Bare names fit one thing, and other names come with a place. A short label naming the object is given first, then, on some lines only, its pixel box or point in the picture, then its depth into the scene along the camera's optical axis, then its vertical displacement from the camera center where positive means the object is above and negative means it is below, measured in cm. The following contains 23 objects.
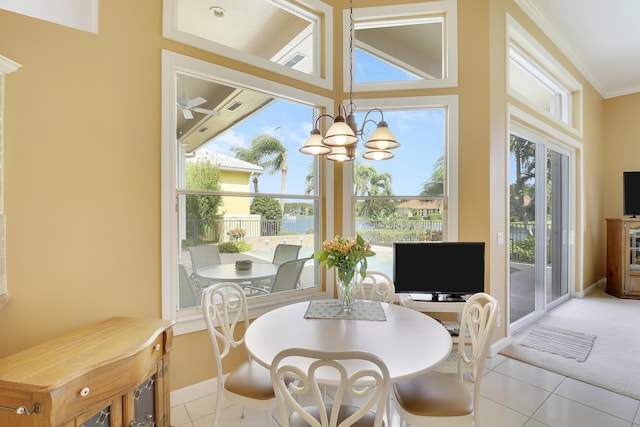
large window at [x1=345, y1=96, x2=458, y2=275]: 297 +27
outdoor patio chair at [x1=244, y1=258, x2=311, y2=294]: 270 -59
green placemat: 187 -62
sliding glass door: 361 -15
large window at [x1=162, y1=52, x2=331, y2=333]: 219 +26
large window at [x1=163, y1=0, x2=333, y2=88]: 229 +155
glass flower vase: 191 -46
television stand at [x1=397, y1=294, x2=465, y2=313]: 249 -74
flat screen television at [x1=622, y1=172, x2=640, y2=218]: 495 +36
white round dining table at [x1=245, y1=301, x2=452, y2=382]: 134 -63
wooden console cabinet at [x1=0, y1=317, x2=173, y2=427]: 117 -70
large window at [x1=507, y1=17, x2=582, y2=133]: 345 +183
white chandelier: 171 +43
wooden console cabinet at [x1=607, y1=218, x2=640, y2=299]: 489 -68
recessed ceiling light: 243 +163
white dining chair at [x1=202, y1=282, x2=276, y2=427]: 158 -90
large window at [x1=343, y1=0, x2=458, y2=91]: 289 +166
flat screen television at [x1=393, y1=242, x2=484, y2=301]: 264 -47
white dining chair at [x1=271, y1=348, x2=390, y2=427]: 106 -63
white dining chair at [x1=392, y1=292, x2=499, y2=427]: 145 -92
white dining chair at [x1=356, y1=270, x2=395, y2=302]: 246 -65
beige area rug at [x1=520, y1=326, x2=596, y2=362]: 303 -136
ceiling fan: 230 +83
